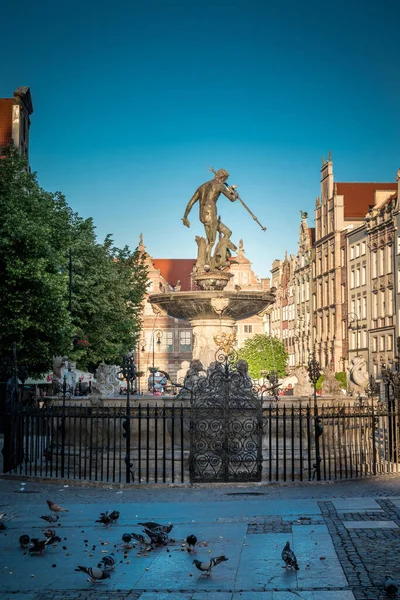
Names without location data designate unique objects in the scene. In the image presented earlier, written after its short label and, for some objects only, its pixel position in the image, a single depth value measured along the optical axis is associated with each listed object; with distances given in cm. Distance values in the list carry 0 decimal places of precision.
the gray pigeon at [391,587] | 753
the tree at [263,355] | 8388
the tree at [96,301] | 4109
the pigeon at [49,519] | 1109
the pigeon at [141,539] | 982
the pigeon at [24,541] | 987
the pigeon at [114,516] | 1132
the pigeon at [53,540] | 986
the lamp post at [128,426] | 1608
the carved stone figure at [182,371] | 2335
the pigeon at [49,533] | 984
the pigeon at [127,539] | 983
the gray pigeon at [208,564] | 850
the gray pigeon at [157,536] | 985
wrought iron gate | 1596
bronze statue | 2334
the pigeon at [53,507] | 1213
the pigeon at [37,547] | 963
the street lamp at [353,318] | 7339
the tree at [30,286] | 3250
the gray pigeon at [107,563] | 856
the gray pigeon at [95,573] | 833
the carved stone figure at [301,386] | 1991
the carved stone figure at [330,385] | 1984
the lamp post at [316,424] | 1584
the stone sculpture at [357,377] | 2061
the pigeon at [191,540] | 957
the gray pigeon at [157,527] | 1011
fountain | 2280
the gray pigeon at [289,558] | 862
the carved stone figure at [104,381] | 2012
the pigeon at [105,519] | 1123
